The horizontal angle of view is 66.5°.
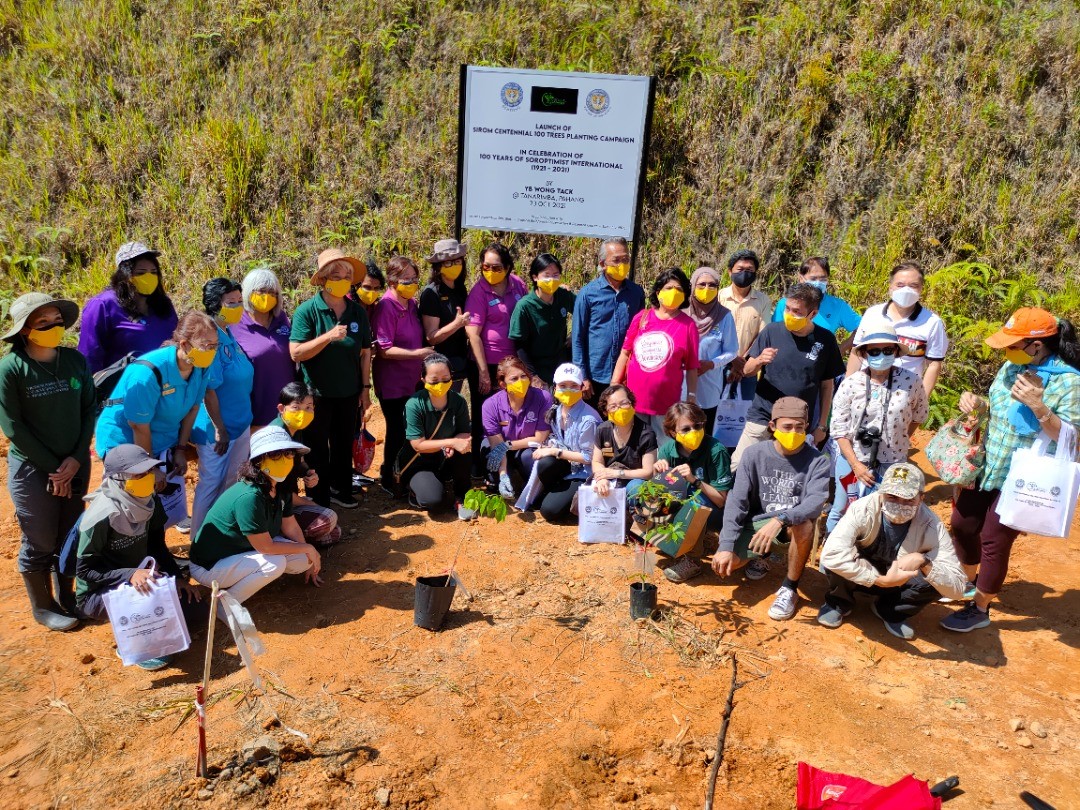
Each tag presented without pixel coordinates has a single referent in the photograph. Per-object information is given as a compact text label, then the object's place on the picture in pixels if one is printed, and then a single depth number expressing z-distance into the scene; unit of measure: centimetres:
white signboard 770
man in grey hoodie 532
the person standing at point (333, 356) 619
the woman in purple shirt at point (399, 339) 681
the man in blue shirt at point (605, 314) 682
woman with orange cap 480
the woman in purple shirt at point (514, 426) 672
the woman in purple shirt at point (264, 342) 601
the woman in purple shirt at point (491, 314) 704
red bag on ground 352
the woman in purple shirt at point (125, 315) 581
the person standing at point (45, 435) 481
